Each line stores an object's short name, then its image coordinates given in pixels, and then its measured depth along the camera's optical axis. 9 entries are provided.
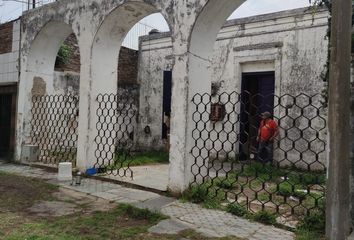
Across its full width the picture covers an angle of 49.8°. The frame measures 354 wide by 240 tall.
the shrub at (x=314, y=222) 3.67
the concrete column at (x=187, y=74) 5.11
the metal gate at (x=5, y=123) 8.60
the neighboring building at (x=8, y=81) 8.27
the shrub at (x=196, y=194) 4.81
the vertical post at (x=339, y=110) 2.32
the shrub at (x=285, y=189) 5.21
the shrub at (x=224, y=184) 5.46
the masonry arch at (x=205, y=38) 5.11
